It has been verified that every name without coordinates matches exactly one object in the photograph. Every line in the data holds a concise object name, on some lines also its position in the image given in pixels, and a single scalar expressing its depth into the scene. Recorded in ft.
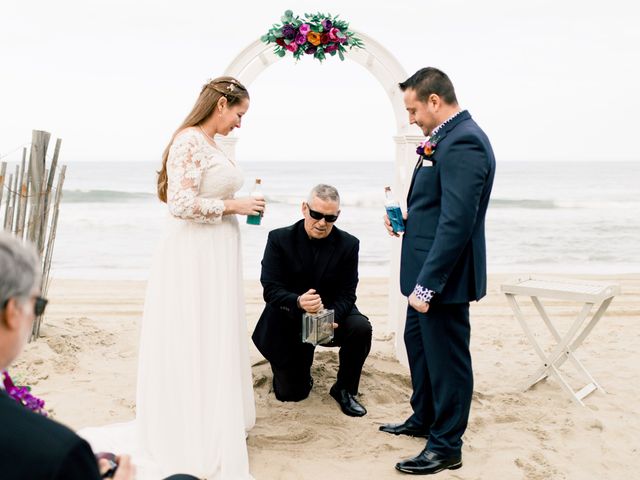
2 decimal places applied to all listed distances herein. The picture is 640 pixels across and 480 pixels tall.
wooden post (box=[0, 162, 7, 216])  15.48
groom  11.27
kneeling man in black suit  15.05
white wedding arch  16.31
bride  11.93
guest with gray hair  4.13
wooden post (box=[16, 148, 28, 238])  17.07
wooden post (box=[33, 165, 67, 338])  18.10
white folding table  15.25
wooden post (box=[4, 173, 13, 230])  16.96
